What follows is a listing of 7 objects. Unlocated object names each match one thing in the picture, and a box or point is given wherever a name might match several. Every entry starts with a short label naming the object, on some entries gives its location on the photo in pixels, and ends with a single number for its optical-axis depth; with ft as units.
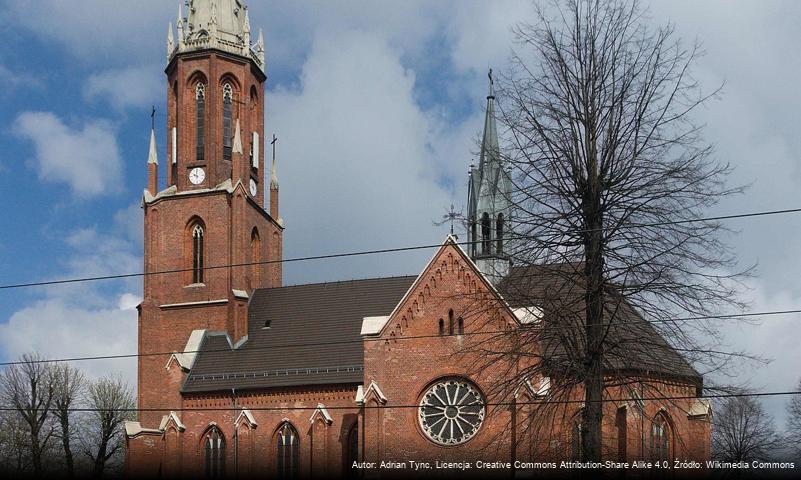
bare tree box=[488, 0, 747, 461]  77.61
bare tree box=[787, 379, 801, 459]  171.83
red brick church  127.75
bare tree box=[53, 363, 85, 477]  200.89
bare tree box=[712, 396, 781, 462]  171.63
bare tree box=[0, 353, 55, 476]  199.11
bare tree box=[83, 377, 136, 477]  215.31
